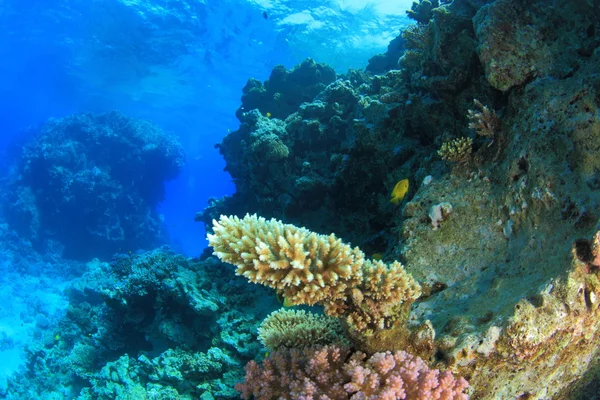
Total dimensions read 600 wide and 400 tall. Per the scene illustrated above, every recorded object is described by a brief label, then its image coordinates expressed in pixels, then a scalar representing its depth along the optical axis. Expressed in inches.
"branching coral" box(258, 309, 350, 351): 144.0
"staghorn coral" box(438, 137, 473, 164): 178.1
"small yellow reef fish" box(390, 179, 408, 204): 213.5
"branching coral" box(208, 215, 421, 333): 114.2
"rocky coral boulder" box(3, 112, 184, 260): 968.9
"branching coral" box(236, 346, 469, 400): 105.3
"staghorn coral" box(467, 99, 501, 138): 169.0
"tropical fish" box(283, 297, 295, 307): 120.1
